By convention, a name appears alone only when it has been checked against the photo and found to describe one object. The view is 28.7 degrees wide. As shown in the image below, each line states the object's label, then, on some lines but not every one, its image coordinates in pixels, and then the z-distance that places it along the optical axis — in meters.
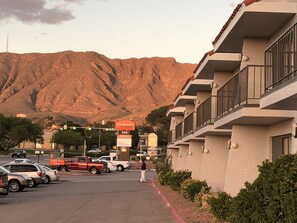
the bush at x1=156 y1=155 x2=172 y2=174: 46.91
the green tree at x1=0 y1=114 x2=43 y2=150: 105.08
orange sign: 97.00
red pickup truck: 63.31
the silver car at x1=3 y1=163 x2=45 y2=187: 37.56
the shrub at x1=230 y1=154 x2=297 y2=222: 8.66
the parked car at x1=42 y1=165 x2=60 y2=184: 43.18
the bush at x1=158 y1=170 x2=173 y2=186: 36.14
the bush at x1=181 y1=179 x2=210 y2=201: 22.67
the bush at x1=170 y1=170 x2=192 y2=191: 29.72
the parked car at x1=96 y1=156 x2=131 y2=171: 75.76
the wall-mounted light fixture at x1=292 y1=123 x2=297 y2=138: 13.68
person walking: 45.87
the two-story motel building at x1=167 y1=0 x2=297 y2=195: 14.11
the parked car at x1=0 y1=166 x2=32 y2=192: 31.98
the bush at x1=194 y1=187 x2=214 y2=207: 19.52
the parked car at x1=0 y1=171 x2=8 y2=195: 23.86
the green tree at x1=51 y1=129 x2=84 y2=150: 136.25
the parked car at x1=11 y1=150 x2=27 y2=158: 105.25
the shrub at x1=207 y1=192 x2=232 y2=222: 15.78
